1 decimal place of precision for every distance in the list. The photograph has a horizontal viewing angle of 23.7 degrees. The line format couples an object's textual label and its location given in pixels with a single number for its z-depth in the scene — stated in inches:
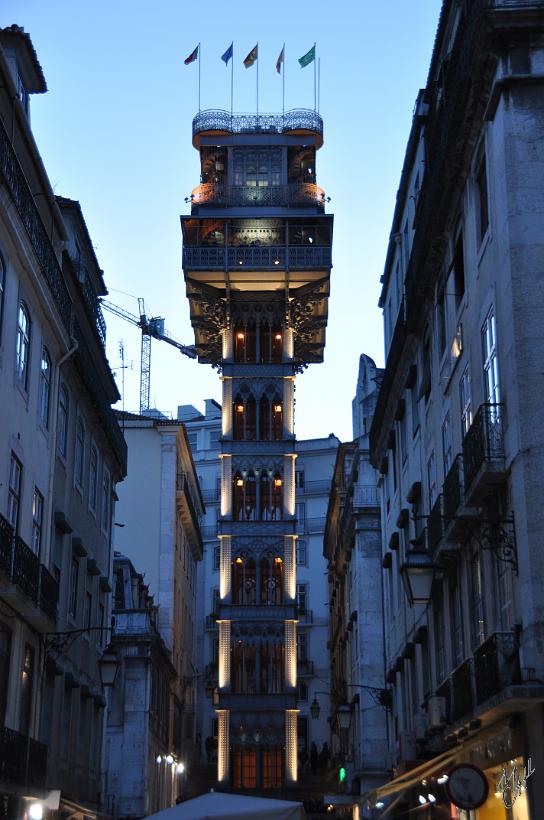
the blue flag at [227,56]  2714.6
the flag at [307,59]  2667.3
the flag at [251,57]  2765.7
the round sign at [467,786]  599.2
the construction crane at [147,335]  4955.7
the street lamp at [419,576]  782.5
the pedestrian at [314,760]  2645.9
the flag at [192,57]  2677.9
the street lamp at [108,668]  1107.7
